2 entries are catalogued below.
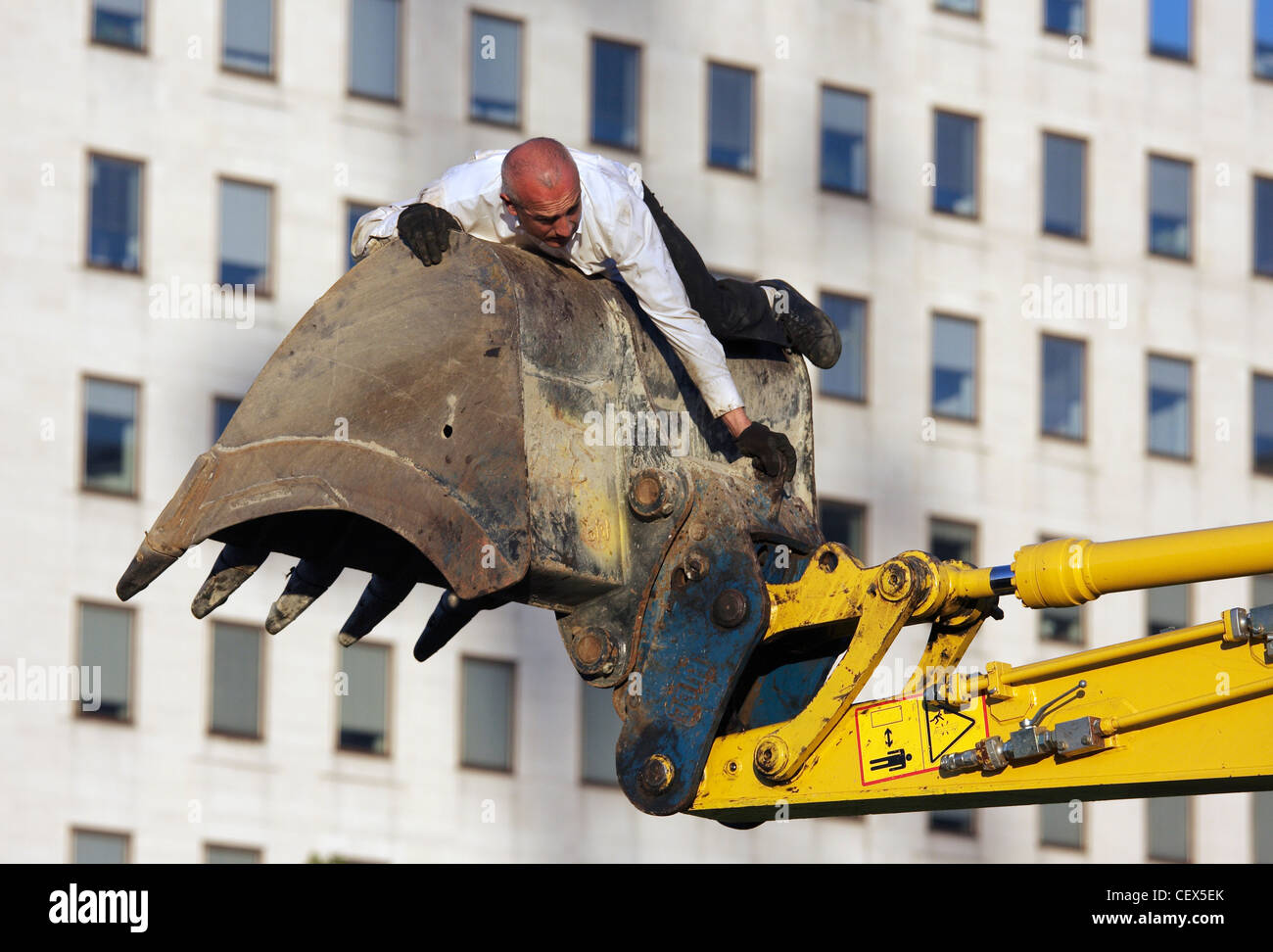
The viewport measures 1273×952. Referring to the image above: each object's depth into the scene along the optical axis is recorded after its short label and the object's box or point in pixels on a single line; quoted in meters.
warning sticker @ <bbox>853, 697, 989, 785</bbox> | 10.12
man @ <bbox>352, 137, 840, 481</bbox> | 10.99
